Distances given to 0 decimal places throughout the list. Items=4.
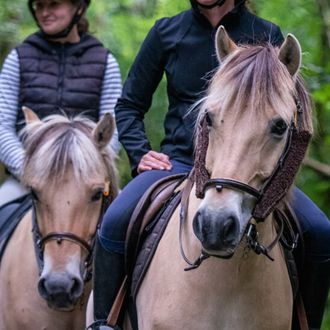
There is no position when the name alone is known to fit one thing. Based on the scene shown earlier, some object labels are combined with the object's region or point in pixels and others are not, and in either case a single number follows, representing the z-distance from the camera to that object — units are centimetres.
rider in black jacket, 1042
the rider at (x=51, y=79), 1462
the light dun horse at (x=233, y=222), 842
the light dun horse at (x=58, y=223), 1201
